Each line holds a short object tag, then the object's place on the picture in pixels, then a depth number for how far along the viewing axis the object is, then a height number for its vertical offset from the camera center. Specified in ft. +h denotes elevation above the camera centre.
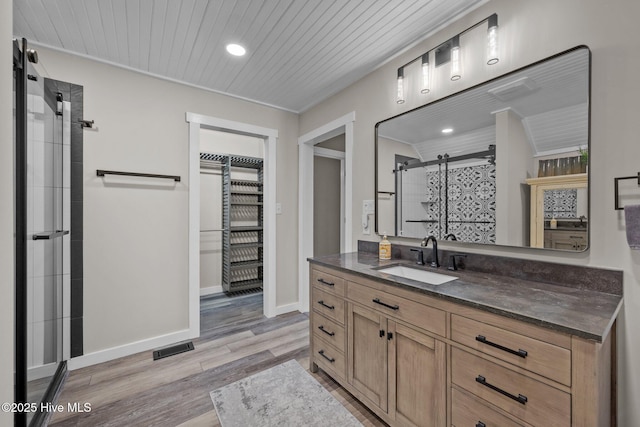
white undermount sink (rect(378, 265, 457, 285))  5.34 -1.31
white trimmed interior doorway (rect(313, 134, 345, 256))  12.53 +0.79
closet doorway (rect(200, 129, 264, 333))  13.14 -0.34
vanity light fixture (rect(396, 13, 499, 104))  5.14 +3.42
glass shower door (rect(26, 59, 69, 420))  5.07 -0.49
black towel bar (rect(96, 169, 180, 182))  7.43 +1.13
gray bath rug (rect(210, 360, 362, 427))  5.33 -4.07
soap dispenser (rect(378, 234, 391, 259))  7.18 -0.96
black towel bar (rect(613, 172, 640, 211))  3.94 +0.29
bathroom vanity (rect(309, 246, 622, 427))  2.97 -1.80
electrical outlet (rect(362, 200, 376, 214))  8.05 +0.21
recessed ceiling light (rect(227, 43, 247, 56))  6.79 +4.20
